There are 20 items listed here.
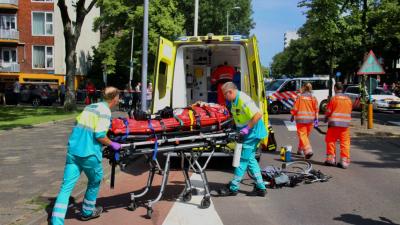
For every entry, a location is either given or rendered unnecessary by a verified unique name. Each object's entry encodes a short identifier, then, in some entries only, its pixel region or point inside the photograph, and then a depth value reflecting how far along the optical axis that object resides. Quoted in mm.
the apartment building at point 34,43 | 45875
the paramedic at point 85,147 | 5711
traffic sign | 16953
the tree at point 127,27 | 44500
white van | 25234
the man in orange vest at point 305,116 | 11172
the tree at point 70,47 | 23578
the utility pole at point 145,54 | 13656
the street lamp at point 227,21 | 49228
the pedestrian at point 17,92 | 31627
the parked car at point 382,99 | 27438
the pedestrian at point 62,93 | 34094
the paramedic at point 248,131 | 7254
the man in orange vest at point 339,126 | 10148
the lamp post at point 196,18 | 28172
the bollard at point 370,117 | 17297
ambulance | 9711
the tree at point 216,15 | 50969
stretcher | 6125
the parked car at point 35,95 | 31781
